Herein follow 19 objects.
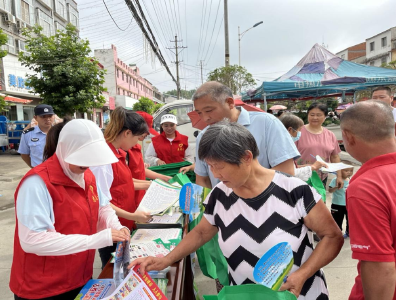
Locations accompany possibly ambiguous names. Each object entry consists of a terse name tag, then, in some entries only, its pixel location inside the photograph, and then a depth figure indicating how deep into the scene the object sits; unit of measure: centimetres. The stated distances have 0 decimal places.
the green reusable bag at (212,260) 178
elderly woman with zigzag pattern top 111
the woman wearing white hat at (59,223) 116
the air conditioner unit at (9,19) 1674
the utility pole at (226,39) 1183
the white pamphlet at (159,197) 204
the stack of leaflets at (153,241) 154
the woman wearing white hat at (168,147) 375
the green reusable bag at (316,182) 236
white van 704
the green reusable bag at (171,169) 331
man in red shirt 94
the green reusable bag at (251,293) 90
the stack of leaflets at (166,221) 198
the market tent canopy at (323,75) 753
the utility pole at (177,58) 3328
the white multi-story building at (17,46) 1544
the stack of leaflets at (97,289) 121
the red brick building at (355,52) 4772
